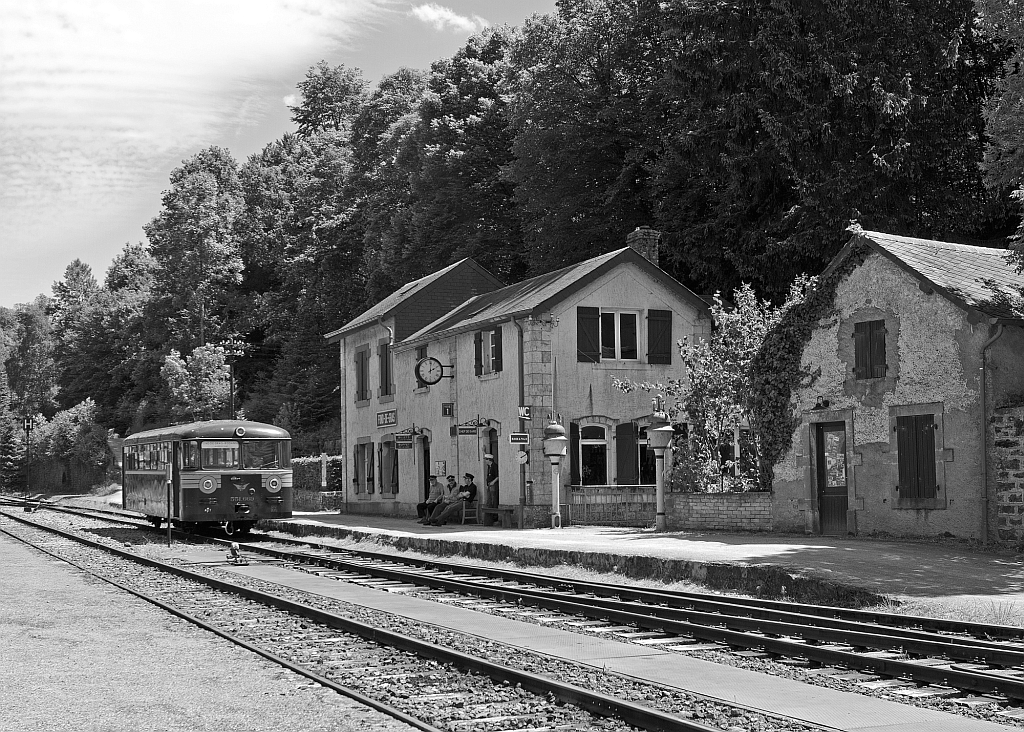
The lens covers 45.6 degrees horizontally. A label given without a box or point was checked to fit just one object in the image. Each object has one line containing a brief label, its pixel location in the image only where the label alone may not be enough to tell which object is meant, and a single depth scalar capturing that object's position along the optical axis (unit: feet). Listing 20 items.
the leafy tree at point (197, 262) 243.19
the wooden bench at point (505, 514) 99.14
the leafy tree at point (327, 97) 301.02
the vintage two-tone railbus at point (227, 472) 96.63
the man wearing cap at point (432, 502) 107.55
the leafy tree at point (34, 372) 346.95
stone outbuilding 66.39
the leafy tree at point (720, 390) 89.04
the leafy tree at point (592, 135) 143.02
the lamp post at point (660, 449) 84.48
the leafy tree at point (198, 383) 211.82
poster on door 75.62
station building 100.73
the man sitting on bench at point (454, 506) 104.22
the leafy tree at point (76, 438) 238.27
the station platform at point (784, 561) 50.14
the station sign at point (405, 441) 118.93
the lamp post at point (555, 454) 91.97
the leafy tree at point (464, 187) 174.09
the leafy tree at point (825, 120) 111.55
